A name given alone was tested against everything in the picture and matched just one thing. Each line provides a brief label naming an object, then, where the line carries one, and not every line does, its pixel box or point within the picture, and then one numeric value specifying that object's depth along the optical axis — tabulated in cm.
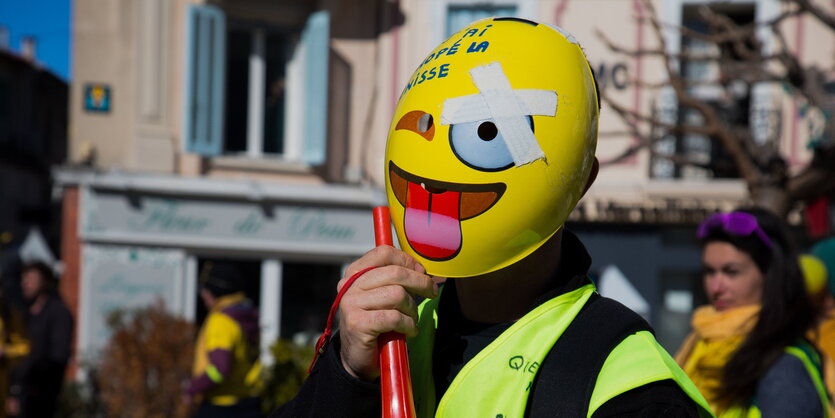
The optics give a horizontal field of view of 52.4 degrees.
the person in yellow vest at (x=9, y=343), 604
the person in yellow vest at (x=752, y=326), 219
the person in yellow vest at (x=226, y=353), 511
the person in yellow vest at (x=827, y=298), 320
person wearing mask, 119
